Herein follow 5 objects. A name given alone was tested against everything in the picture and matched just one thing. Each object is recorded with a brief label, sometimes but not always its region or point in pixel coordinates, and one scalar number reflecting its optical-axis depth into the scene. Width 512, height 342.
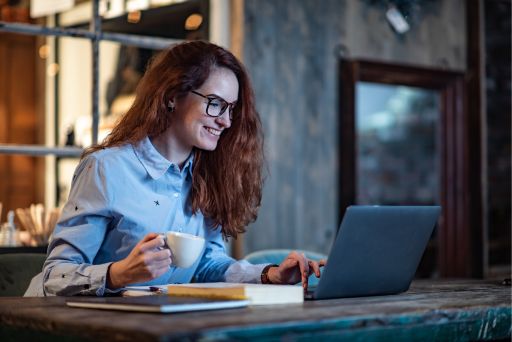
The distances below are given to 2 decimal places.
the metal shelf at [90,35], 4.39
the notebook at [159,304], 2.01
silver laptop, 2.32
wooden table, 1.82
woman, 2.70
